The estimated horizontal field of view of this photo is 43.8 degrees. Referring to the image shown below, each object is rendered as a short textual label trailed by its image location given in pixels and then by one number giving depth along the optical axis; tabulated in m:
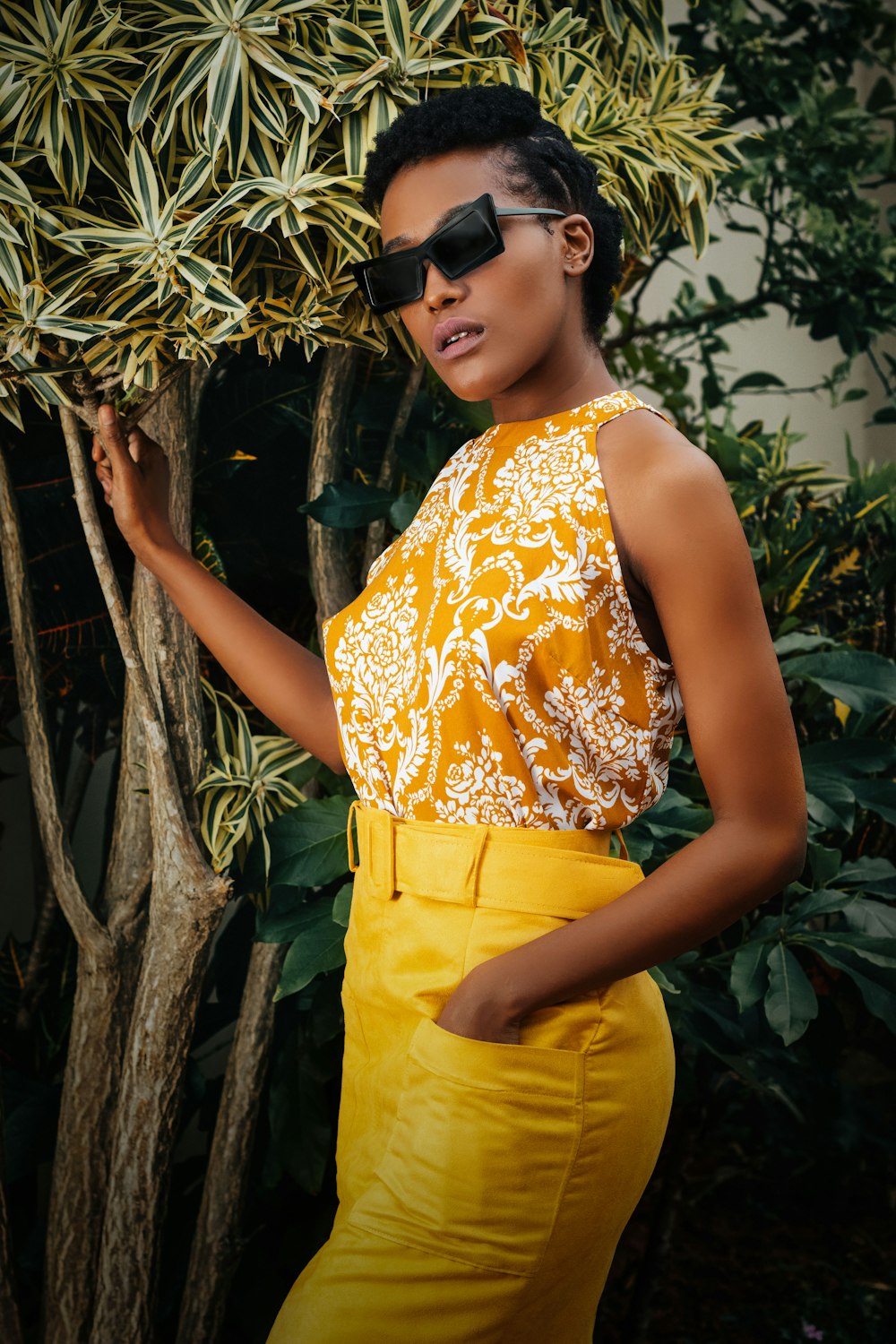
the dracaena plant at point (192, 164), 1.08
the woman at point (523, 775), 0.89
